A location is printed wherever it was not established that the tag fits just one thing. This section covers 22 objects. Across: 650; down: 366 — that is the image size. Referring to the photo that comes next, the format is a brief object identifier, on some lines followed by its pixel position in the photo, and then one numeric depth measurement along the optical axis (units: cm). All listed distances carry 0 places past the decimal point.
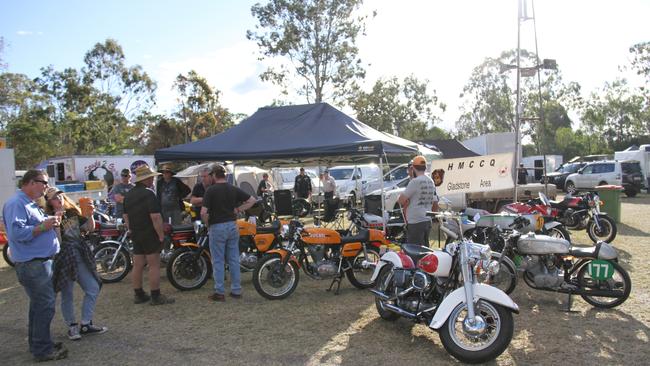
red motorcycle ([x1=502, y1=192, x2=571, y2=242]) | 784
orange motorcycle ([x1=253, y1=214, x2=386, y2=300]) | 623
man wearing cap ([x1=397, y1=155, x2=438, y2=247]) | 612
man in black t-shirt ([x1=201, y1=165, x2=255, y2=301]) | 605
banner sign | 936
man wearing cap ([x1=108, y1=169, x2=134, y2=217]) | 879
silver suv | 2148
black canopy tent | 848
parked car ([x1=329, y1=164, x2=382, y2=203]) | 1866
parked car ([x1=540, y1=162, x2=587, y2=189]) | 2558
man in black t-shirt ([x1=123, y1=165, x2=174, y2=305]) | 570
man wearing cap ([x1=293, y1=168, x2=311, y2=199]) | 1617
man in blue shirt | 398
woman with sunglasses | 465
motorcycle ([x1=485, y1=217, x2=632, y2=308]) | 526
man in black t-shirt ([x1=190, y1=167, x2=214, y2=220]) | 809
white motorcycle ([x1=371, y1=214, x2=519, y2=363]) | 395
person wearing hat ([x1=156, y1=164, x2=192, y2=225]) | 853
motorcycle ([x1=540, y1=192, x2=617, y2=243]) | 978
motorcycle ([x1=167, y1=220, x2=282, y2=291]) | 681
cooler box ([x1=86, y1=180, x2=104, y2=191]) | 1479
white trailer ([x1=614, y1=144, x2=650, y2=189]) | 2323
